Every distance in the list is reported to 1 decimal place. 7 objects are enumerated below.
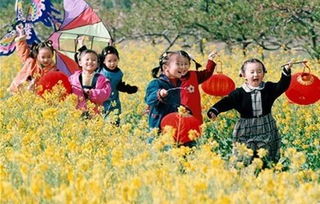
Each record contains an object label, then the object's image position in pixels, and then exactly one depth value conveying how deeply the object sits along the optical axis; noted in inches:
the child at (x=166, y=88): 533.0
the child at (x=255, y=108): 509.4
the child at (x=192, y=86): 542.3
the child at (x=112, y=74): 656.4
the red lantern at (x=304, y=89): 567.5
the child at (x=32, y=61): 670.5
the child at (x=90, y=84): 610.2
